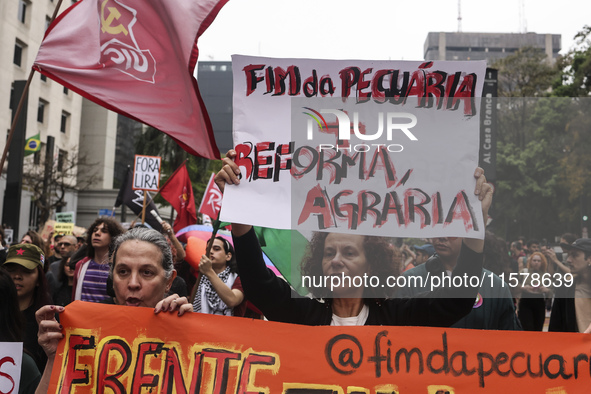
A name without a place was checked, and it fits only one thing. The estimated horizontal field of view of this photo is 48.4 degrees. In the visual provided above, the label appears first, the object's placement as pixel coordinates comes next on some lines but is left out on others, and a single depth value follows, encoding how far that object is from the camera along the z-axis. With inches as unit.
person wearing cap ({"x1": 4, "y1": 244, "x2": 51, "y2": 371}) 143.2
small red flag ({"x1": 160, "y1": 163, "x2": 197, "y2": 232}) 429.7
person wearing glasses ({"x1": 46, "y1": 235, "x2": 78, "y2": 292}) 234.5
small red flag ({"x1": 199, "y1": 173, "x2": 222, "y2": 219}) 377.7
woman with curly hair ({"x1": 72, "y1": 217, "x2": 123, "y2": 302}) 191.2
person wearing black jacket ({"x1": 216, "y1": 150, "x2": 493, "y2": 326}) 103.3
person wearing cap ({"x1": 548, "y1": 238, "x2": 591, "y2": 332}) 104.8
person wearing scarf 186.2
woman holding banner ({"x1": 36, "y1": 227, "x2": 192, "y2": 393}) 97.4
